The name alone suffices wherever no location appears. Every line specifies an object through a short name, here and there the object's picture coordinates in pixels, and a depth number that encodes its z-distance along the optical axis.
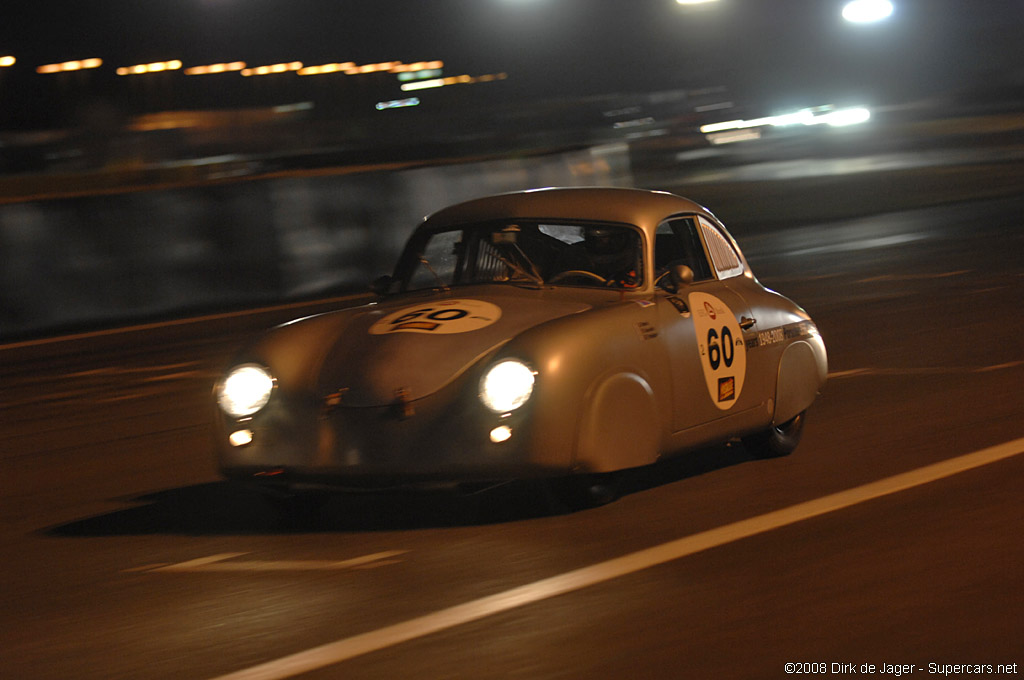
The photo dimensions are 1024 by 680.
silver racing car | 11.07
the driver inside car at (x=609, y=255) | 13.04
